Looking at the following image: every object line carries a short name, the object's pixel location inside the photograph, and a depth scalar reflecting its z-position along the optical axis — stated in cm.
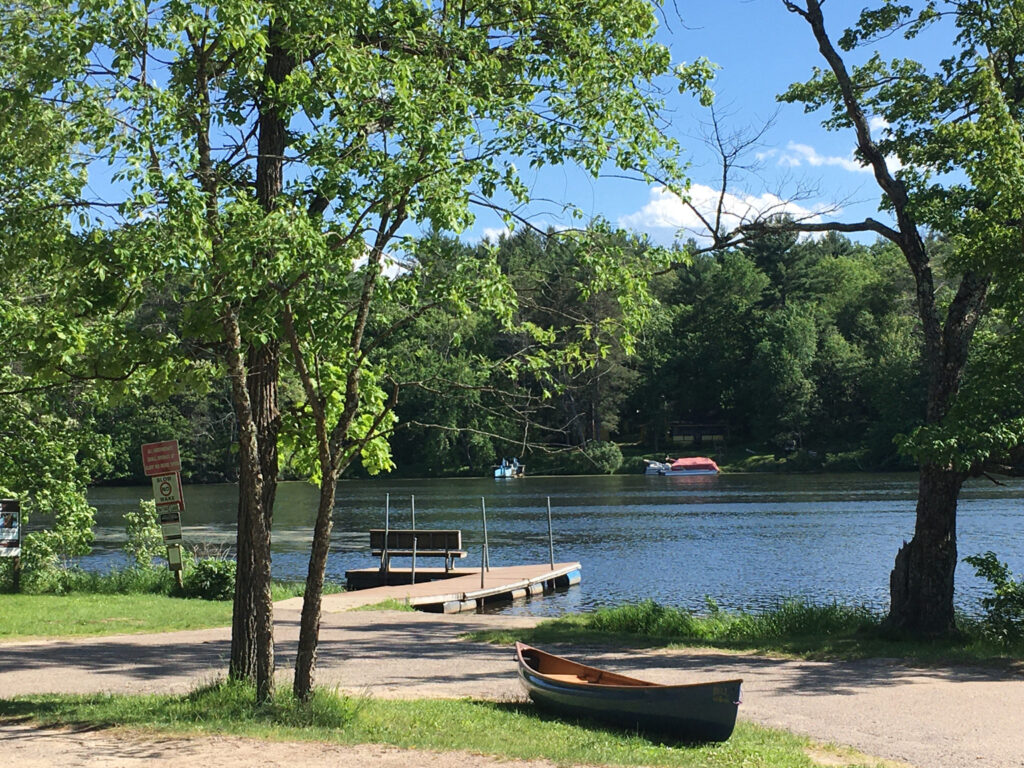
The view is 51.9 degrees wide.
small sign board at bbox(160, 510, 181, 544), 1730
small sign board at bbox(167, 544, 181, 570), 1839
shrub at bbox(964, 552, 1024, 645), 1397
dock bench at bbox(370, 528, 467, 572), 2580
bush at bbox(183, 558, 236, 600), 1944
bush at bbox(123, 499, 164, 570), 2252
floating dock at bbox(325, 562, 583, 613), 2059
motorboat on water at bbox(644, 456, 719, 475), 7575
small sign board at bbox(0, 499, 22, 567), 1844
